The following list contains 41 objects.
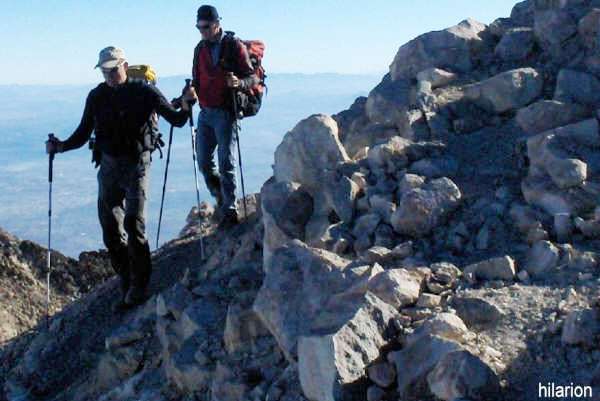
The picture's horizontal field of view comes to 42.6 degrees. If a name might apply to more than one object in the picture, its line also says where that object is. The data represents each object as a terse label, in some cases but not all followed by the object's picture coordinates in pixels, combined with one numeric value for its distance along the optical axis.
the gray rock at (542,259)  8.29
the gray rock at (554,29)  12.45
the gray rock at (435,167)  10.43
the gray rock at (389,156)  10.74
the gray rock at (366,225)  9.80
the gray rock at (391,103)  12.61
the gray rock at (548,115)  10.63
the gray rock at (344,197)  10.34
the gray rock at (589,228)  8.54
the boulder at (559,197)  9.02
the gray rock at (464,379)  6.44
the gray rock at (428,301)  7.90
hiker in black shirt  11.56
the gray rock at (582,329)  6.63
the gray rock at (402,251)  9.12
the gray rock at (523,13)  14.08
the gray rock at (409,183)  10.00
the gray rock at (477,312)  7.54
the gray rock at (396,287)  7.91
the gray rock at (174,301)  10.80
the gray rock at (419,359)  6.84
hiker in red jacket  12.55
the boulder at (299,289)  8.36
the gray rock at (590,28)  11.87
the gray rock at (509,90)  11.73
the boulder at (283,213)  10.98
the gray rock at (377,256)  9.10
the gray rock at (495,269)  8.36
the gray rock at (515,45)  12.93
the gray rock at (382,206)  9.83
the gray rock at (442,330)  7.15
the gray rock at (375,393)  6.99
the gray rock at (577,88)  10.94
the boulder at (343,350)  7.06
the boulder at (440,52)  13.46
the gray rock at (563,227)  8.73
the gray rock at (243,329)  9.20
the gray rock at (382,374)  7.09
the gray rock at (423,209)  9.54
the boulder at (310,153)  11.49
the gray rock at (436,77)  12.82
